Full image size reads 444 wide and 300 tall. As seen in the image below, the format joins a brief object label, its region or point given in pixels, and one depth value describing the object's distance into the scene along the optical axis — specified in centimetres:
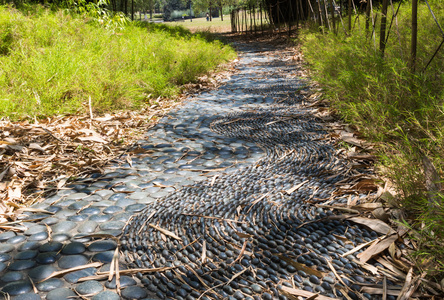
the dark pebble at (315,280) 150
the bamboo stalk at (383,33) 368
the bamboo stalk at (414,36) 281
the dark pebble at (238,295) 144
